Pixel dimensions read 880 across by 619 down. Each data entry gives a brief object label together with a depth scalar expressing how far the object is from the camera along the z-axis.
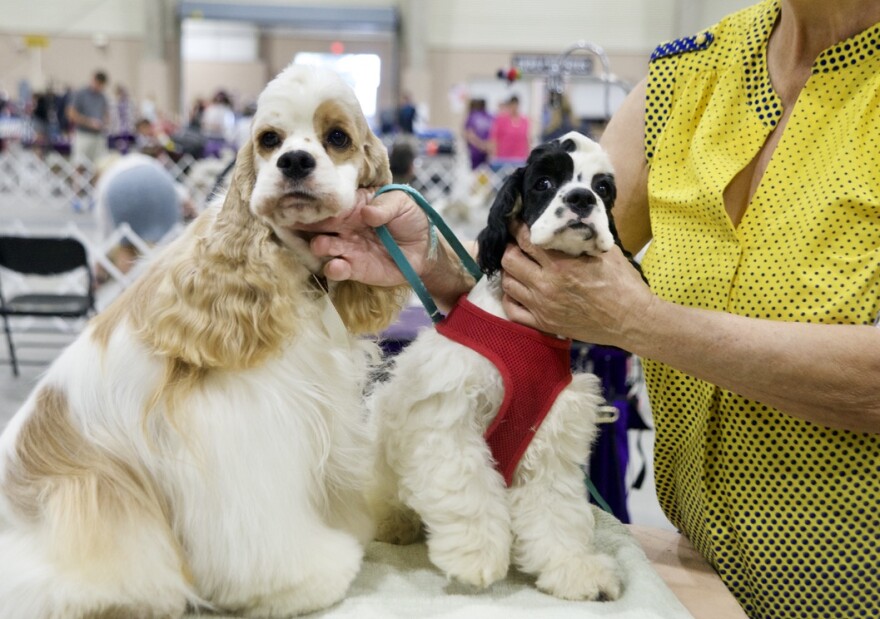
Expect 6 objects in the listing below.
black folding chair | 5.25
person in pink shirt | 13.67
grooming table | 1.49
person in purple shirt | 14.73
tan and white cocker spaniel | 1.40
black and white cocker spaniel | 1.53
